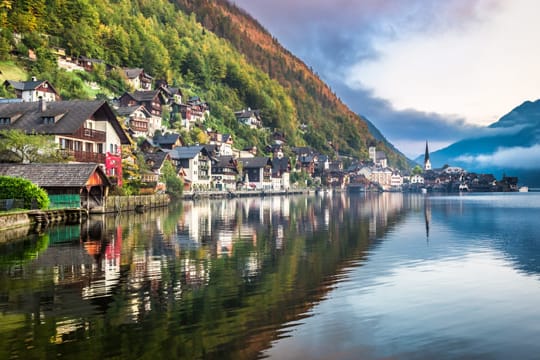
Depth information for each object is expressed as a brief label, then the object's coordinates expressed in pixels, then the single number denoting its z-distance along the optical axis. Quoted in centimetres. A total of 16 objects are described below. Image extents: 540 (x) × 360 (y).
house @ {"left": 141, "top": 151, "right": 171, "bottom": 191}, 9201
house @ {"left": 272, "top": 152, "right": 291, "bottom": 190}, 17938
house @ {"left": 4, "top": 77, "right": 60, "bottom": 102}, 10219
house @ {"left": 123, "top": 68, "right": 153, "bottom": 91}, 15938
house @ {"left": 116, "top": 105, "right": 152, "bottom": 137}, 11881
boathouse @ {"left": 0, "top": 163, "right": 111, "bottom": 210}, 4866
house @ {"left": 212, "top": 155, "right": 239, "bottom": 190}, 14175
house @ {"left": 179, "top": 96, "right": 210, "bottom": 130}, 16000
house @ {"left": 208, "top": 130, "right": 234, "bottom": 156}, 16036
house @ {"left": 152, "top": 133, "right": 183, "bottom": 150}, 12781
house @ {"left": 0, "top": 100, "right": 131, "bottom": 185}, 5806
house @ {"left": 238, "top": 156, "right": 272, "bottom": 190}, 16475
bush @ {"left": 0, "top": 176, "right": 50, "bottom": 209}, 4253
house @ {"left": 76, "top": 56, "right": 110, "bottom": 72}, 14136
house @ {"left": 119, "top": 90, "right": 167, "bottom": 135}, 13438
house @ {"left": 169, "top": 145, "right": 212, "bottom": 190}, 12369
